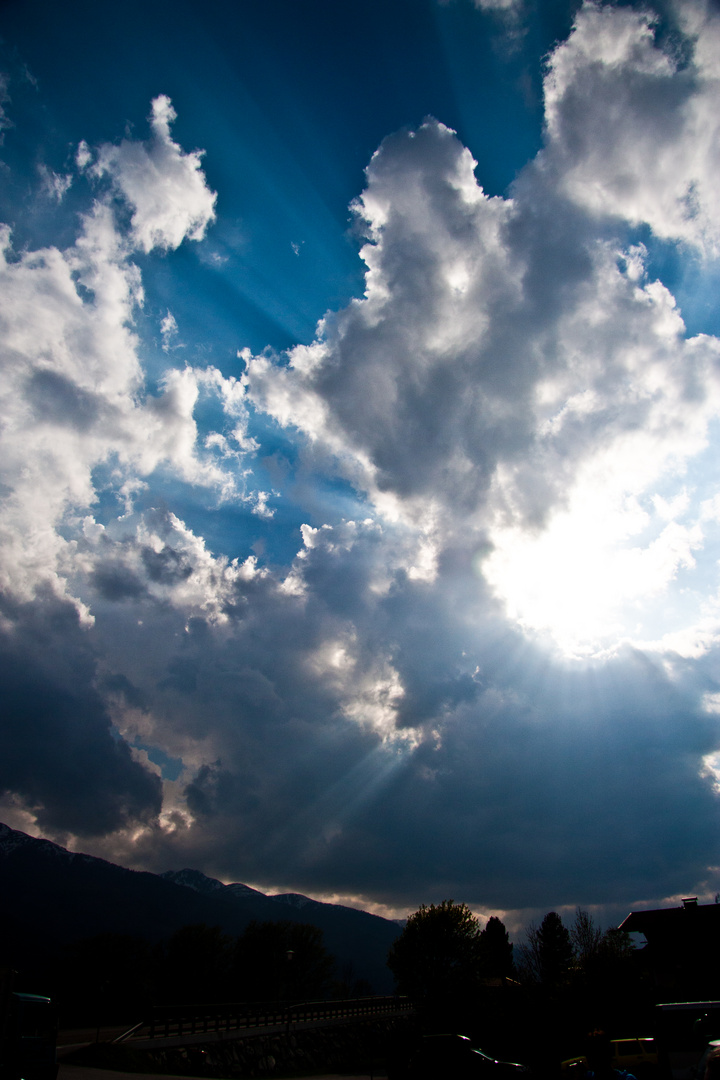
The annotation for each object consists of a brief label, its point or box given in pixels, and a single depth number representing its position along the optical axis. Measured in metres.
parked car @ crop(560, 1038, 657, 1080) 24.59
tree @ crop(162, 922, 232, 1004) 82.88
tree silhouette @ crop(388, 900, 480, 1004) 60.44
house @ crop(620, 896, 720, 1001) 34.31
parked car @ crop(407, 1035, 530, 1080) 18.50
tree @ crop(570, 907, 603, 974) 46.34
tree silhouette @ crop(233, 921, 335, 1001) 82.31
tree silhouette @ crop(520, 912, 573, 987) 50.53
